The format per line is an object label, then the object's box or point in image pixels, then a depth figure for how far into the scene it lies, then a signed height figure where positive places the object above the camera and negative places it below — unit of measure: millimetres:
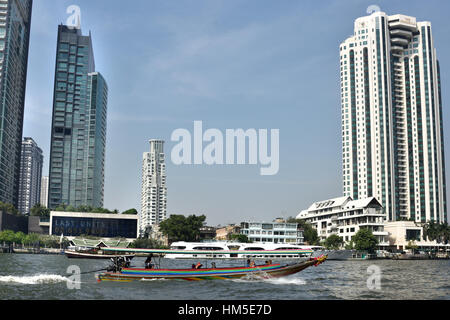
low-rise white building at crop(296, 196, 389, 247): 117375 -1814
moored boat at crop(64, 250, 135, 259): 82688 -8204
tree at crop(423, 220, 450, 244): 119456 -5328
